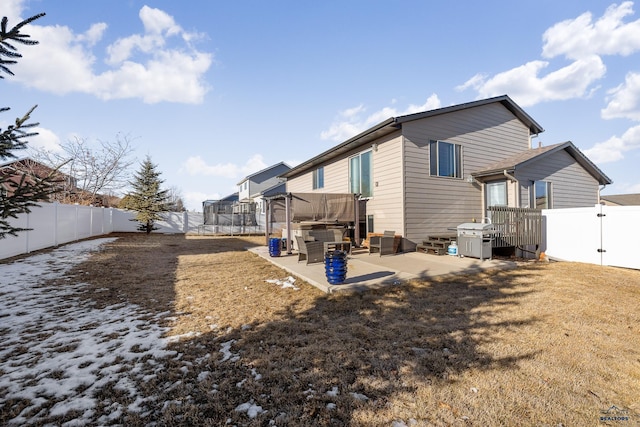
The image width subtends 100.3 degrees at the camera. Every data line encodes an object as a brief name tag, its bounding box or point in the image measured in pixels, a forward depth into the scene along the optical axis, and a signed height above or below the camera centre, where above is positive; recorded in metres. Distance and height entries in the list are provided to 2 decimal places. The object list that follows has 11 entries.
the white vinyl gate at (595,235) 7.22 -0.48
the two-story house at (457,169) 9.88 +2.03
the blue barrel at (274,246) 9.16 -0.92
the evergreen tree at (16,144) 2.93 +0.93
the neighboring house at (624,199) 27.02 +2.06
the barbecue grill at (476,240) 8.04 -0.64
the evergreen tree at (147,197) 21.11 +1.83
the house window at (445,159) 10.36 +2.39
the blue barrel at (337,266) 5.41 -0.96
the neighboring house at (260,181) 34.75 +5.20
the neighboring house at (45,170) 18.09 +3.46
